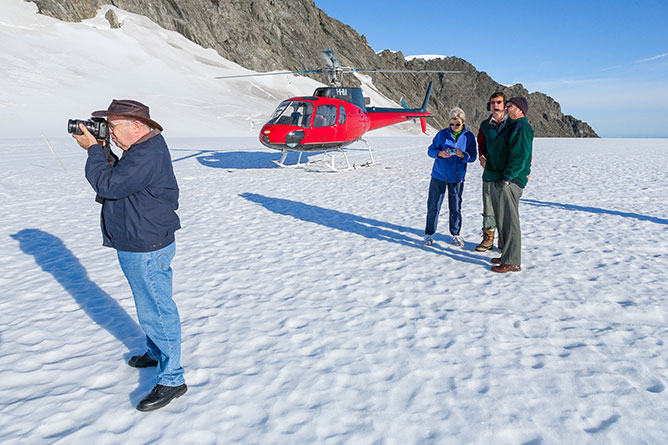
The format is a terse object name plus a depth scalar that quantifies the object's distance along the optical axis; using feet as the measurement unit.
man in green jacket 14.33
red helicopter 37.01
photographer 7.47
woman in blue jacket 17.62
